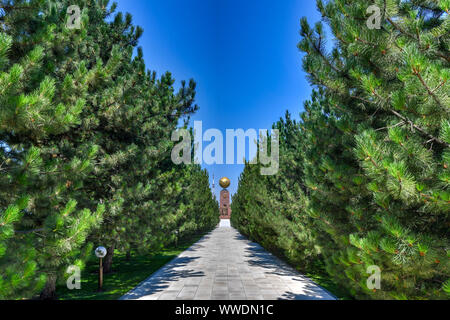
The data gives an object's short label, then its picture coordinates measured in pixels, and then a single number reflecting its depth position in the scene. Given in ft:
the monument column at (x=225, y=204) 239.03
